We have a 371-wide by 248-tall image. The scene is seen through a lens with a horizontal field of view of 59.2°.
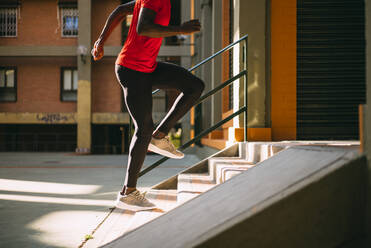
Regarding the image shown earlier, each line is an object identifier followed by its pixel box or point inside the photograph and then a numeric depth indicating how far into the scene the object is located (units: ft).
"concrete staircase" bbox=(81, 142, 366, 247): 5.21
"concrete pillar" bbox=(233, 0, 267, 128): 14.35
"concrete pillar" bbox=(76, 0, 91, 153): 54.75
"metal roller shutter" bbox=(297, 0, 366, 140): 14.51
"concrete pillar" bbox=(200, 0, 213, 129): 33.76
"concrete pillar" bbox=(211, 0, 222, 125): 26.27
